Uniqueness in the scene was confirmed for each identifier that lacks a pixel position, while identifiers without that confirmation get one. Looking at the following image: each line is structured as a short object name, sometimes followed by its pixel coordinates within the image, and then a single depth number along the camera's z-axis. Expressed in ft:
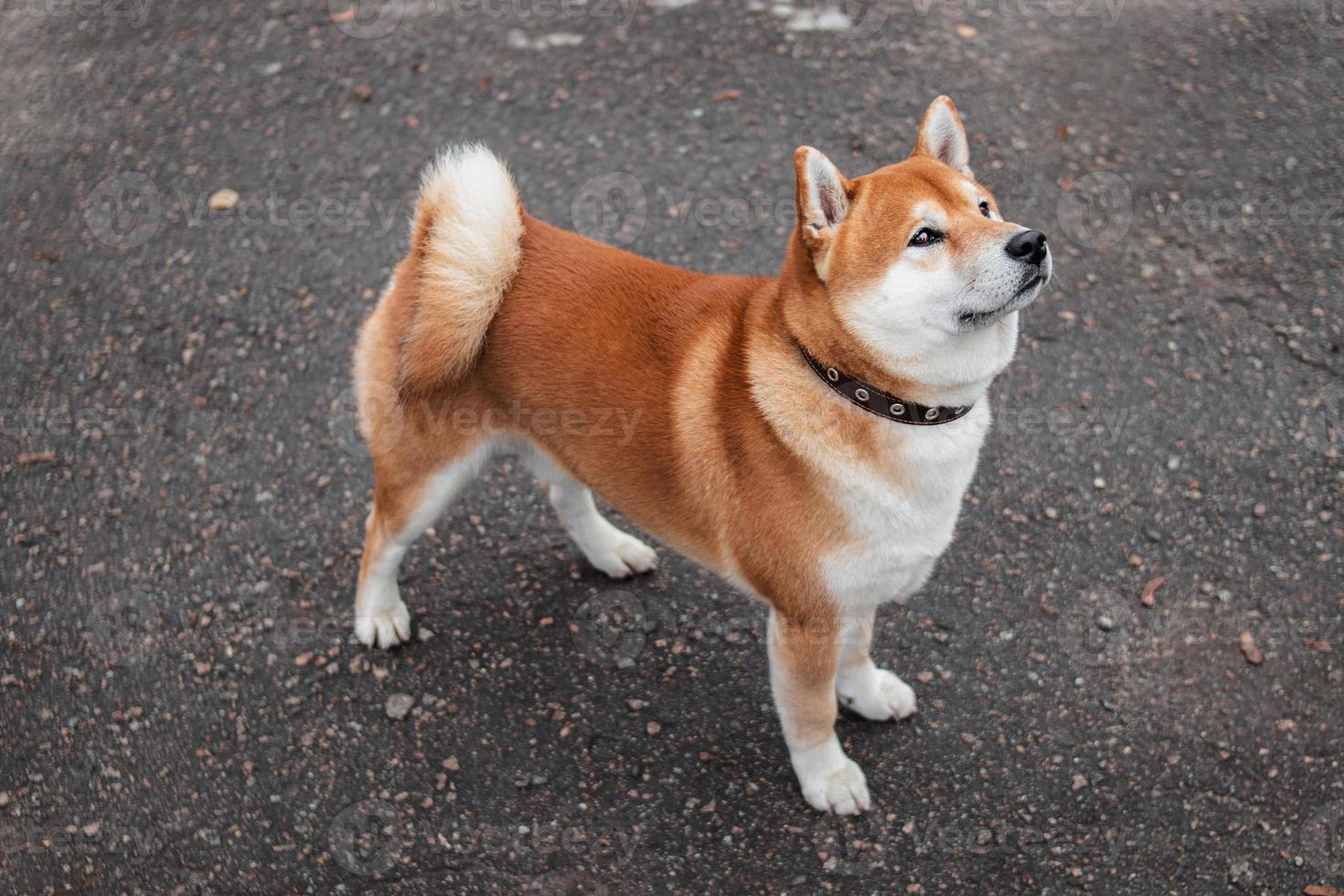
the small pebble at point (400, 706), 11.91
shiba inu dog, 8.53
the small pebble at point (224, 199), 17.83
